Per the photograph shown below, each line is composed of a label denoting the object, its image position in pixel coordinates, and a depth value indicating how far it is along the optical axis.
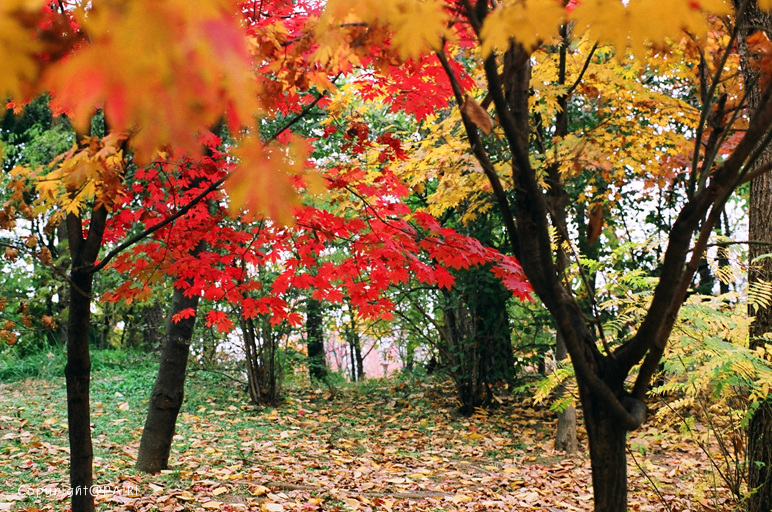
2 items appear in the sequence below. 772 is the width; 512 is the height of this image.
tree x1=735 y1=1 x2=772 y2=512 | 3.58
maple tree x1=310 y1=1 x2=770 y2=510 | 1.88
